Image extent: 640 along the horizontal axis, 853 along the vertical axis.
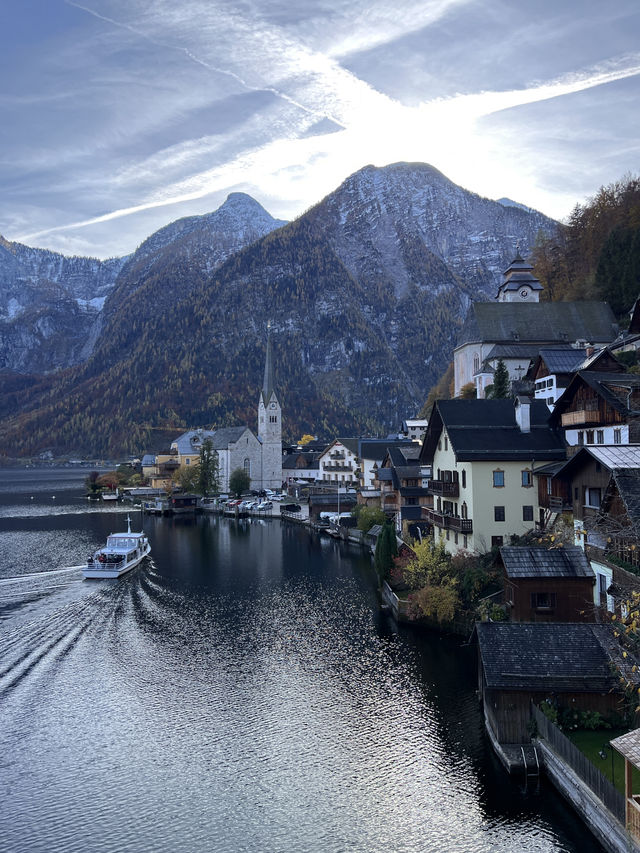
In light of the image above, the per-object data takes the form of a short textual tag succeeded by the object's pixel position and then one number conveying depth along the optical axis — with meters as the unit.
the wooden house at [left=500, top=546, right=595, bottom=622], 28.83
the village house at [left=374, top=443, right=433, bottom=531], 62.28
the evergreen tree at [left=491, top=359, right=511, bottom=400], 62.97
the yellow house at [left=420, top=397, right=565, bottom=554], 39.84
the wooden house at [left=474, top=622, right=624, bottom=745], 21.98
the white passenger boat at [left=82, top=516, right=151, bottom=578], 56.25
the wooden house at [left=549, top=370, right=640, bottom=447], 34.28
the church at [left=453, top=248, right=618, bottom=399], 74.25
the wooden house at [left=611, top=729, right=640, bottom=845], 15.34
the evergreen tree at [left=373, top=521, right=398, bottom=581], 45.78
